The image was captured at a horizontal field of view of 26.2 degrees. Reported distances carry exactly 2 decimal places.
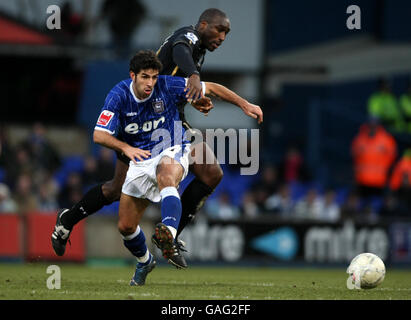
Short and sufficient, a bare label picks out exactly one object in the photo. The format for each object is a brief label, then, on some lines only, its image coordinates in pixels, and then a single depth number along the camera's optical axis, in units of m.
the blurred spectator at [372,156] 18.17
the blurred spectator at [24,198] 15.69
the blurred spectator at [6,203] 15.44
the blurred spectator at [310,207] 16.97
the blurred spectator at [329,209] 17.11
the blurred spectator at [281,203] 16.98
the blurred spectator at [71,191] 15.56
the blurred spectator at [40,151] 17.03
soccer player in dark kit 8.84
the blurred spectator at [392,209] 17.27
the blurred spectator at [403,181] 18.41
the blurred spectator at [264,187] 17.28
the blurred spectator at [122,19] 19.62
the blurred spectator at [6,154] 16.56
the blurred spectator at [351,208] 17.39
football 8.45
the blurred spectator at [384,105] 18.91
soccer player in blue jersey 8.14
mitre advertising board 15.38
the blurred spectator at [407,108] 18.98
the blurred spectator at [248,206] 16.67
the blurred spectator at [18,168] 16.38
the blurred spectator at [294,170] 19.48
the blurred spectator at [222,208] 16.59
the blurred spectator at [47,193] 15.80
